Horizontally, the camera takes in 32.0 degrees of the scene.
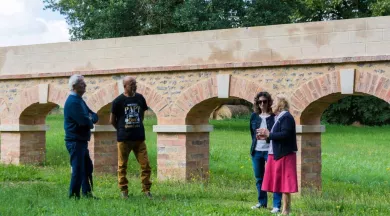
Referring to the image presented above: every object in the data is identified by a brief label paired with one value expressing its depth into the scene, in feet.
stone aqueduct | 38.32
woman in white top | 29.22
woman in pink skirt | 27.91
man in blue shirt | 30.01
